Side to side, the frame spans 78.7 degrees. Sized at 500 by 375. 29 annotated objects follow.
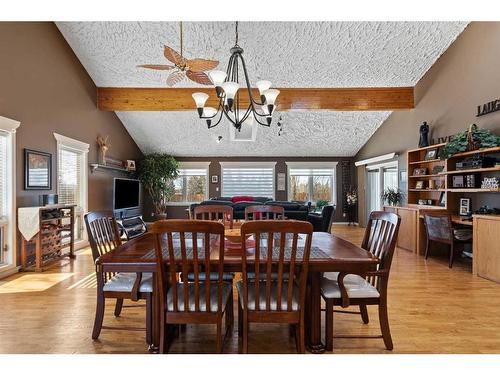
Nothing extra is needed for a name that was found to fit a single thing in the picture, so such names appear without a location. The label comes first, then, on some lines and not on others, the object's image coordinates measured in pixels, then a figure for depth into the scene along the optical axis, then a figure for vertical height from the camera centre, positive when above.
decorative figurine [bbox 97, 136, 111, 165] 6.39 +0.94
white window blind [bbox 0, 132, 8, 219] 3.94 +0.20
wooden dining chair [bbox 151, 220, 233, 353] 1.70 -0.57
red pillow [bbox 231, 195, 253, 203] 8.55 -0.27
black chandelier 2.97 +1.03
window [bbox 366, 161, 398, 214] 7.48 +0.21
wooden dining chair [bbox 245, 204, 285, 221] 3.42 -0.23
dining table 1.90 -0.46
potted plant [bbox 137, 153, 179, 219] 8.71 +0.44
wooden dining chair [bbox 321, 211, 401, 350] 2.09 -0.71
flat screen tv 6.93 -0.08
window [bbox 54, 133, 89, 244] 5.23 +0.28
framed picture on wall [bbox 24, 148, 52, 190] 4.29 +0.32
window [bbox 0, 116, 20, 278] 3.95 -0.07
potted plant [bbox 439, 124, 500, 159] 4.11 +0.66
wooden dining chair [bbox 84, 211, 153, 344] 2.09 -0.66
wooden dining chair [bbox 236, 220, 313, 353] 1.70 -0.59
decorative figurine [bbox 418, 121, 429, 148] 5.71 +1.01
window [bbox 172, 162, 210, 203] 9.76 +0.19
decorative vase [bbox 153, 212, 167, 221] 8.73 -0.75
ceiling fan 2.93 +1.24
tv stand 6.43 -0.79
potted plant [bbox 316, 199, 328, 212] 8.15 -0.41
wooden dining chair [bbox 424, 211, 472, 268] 4.34 -0.63
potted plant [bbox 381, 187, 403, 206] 6.79 -0.19
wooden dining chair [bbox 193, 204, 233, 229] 3.37 -0.23
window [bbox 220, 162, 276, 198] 9.72 +0.34
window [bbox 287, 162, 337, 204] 9.80 +0.17
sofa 5.49 -0.38
